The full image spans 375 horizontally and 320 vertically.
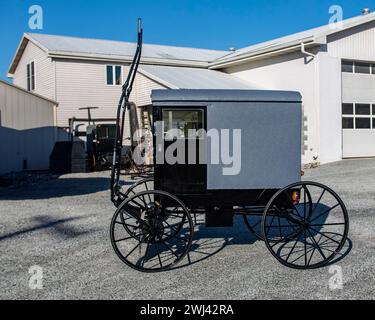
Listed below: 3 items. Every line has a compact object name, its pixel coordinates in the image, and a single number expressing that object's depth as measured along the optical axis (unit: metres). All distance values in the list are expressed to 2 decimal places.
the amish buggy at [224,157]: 5.54
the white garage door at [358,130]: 19.84
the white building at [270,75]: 19.19
